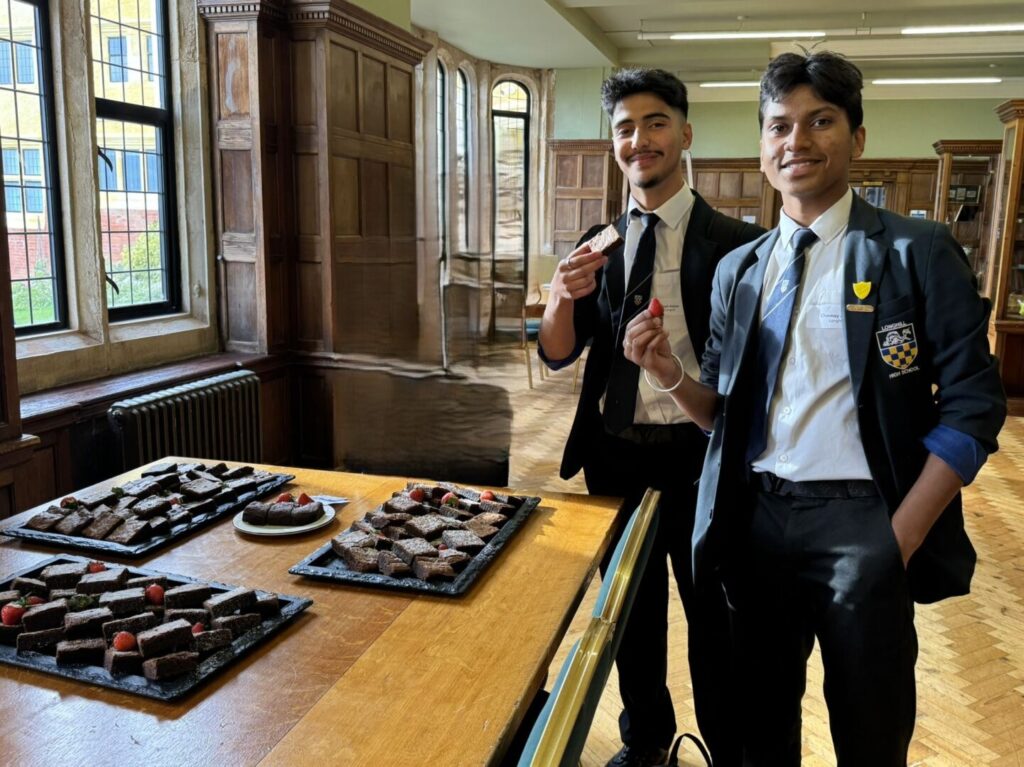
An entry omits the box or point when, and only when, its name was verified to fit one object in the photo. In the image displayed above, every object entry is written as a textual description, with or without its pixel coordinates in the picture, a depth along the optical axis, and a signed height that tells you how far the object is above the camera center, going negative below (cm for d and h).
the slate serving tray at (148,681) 130 -68
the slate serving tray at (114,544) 186 -67
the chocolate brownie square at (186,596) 155 -65
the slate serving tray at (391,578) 168 -67
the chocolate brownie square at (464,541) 186 -65
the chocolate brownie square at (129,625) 143 -65
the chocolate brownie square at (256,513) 204 -65
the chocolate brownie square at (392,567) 174 -66
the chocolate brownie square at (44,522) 197 -66
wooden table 117 -69
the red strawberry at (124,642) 138 -65
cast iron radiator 370 -87
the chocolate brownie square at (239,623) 148 -66
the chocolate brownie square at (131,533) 190 -66
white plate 198 -67
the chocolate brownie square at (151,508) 204 -65
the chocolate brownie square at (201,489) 221 -65
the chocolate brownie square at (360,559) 176 -66
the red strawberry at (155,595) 155 -64
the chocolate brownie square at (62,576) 163 -65
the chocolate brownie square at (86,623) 143 -64
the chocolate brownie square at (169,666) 132 -66
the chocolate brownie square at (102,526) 193 -66
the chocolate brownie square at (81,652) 137 -66
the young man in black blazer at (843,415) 154 -32
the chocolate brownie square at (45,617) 145 -64
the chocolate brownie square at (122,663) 134 -66
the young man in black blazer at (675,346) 214 -27
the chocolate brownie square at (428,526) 193 -65
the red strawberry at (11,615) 147 -64
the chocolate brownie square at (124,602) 150 -64
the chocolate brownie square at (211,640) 141 -66
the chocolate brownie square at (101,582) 159 -64
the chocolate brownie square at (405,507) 207 -65
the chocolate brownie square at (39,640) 142 -66
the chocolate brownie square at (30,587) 159 -65
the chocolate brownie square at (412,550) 177 -64
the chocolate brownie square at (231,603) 151 -64
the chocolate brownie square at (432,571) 172 -66
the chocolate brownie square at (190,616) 148 -65
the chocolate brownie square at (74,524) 195 -66
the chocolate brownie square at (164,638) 137 -64
